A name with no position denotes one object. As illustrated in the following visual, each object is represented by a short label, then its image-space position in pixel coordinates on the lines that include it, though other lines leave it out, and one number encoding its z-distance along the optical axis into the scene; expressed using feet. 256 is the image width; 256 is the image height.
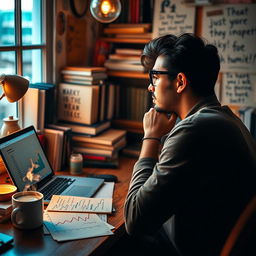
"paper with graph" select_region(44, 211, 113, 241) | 4.37
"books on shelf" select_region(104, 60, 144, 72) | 7.71
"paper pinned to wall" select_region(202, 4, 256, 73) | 7.07
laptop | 5.21
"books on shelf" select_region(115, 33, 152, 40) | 7.73
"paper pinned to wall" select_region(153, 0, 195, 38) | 7.45
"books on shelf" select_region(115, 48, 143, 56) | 7.77
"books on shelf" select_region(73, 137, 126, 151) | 7.10
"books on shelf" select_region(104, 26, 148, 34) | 7.69
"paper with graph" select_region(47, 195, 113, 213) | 4.97
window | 6.30
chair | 3.56
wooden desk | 4.05
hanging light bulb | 6.61
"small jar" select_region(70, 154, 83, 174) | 6.47
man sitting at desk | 3.86
